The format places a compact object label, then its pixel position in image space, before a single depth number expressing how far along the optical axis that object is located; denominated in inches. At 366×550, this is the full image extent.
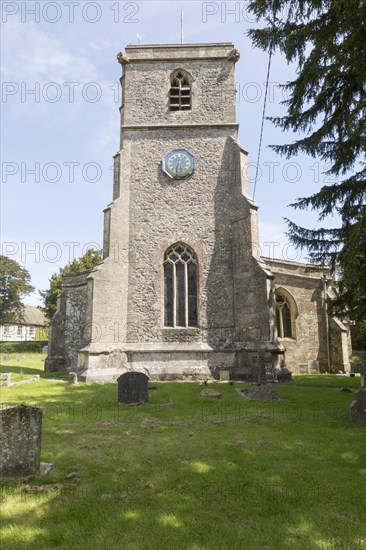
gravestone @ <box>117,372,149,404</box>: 385.2
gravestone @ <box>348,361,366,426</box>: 279.9
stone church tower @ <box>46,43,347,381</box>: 585.9
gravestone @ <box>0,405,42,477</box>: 177.8
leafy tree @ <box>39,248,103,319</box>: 1477.6
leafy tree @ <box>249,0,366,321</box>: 250.0
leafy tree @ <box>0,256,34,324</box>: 1866.4
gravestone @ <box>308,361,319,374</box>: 766.5
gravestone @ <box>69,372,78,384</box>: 526.6
